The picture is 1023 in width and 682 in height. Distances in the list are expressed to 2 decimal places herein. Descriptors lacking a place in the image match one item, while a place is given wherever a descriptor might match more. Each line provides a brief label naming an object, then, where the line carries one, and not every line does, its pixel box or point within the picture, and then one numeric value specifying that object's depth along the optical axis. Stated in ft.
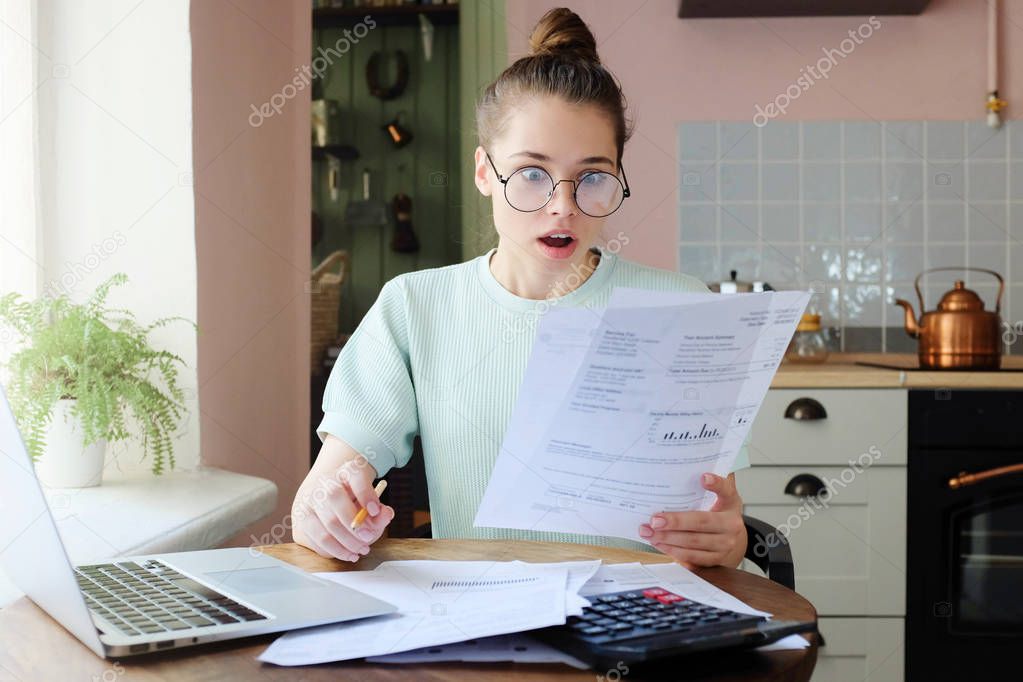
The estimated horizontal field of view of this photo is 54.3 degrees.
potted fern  5.12
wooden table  2.36
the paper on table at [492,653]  2.45
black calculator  2.32
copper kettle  8.43
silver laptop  2.34
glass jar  9.46
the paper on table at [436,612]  2.48
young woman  4.34
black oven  8.07
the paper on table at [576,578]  2.59
